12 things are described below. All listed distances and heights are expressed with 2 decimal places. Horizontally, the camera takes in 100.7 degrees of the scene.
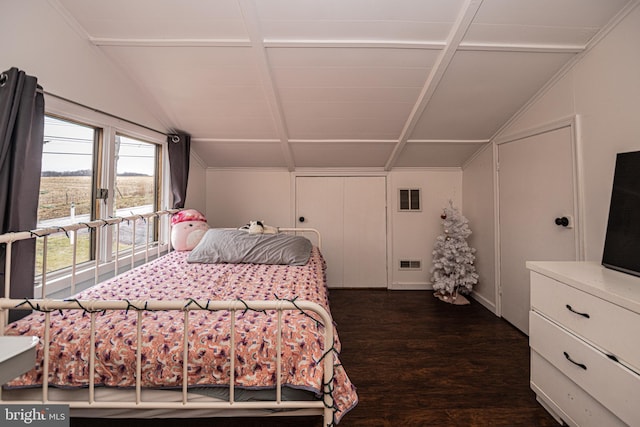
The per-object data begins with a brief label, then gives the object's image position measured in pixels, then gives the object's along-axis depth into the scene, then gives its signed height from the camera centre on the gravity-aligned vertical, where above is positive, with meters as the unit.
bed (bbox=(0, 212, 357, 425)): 0.92 -0.55
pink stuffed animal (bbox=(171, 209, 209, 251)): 2.55 -0.11
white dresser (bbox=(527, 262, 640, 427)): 1.04 -0.55
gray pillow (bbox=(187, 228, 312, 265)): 2.19 -0.25
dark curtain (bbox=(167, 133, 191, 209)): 2.73 +0.56
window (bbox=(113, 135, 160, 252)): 2.21 +0.33
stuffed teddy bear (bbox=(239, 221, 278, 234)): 2.61 -0.09
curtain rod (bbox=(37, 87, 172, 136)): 1.54 +0.78
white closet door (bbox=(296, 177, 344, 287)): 3.59 +0.13
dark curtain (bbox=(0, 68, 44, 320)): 1.23 +0.26
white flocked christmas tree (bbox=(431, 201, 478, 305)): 3.05 -0.48
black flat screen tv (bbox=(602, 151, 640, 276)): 1.34 +0.02
